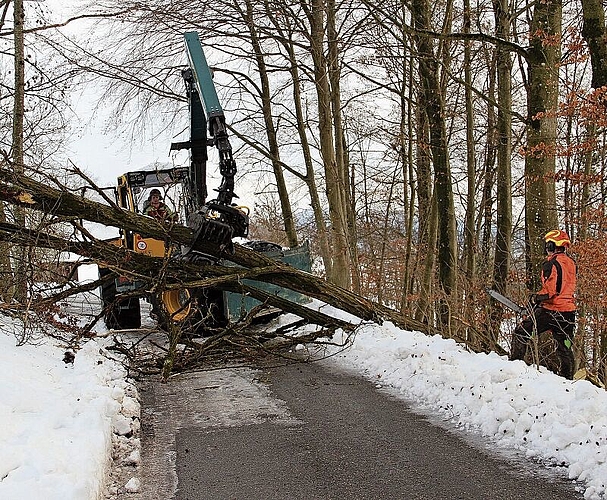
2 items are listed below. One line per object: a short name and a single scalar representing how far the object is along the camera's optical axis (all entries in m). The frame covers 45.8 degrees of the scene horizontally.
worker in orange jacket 9.16
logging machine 9.39
